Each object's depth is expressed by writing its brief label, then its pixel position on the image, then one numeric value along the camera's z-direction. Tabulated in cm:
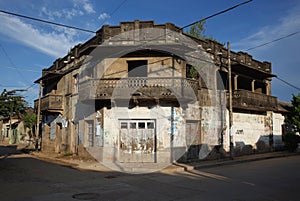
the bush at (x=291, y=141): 2261
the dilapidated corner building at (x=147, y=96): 1510
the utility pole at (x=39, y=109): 2175
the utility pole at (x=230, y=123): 1684
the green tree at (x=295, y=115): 2389
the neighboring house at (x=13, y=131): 3908
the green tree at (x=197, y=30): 1891
